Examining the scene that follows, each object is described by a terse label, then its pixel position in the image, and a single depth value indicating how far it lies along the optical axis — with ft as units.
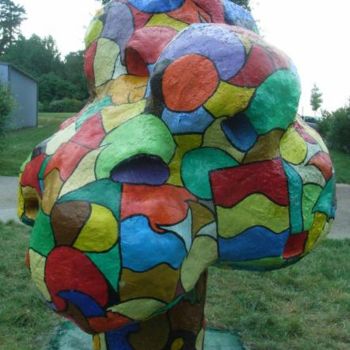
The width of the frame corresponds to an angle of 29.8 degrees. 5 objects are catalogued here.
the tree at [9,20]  236.02
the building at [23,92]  79.77
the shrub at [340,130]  64.39
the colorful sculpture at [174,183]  6.95
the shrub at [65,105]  132.67
